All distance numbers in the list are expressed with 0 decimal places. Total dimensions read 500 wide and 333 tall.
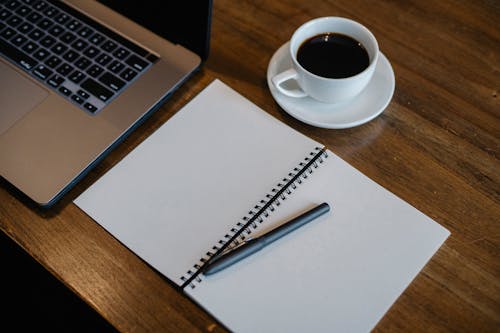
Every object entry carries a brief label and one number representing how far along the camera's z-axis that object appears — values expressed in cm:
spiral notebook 55
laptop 63
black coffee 66
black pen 56
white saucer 67
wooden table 55
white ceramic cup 63
